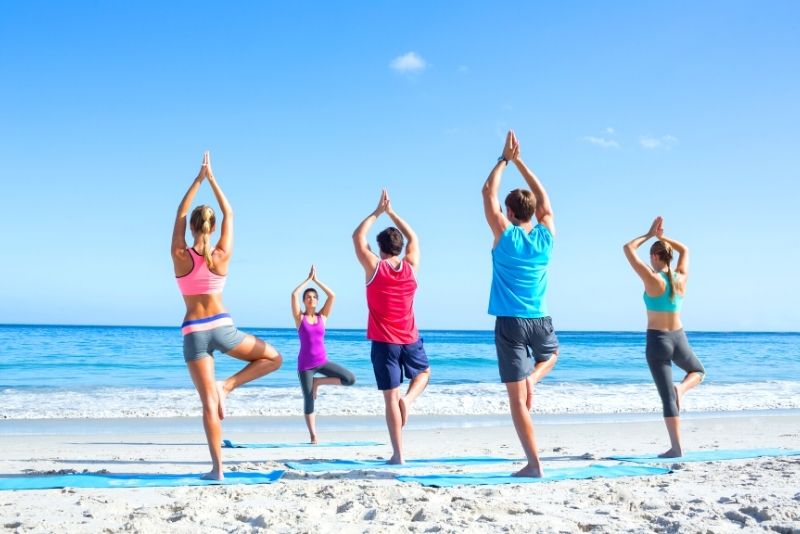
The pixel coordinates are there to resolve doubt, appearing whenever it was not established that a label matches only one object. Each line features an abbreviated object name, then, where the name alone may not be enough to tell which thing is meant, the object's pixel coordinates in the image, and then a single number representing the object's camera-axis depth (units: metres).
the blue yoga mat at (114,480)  4.93
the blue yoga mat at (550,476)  4.95
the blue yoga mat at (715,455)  6.22
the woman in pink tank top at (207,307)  4.89
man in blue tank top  5.01
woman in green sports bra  6.16
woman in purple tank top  7.64
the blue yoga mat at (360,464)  5.81
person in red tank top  5.77
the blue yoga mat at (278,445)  7.42
